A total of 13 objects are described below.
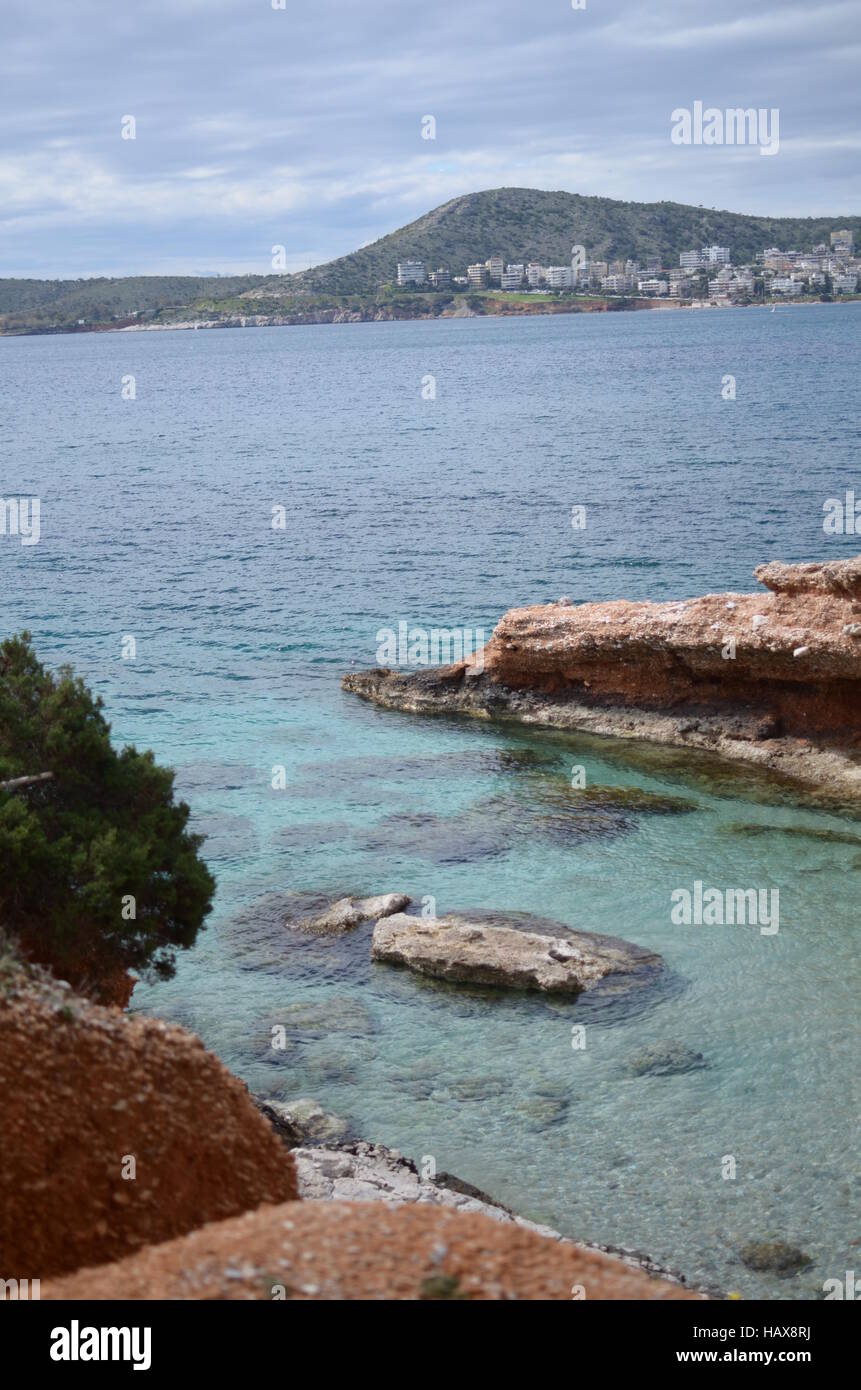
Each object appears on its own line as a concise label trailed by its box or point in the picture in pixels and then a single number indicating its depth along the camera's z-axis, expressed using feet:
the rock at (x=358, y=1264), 24.16
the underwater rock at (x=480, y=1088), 63.82
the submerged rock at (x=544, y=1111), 61.36
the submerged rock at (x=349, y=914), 83.25
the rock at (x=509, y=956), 73.82
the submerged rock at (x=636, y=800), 100.63
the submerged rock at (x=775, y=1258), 50.42
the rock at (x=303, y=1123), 58.44
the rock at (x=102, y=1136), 32.45
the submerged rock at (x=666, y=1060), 65.10
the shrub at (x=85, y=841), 55.52
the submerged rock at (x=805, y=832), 92.79
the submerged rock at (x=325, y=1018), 71.20
